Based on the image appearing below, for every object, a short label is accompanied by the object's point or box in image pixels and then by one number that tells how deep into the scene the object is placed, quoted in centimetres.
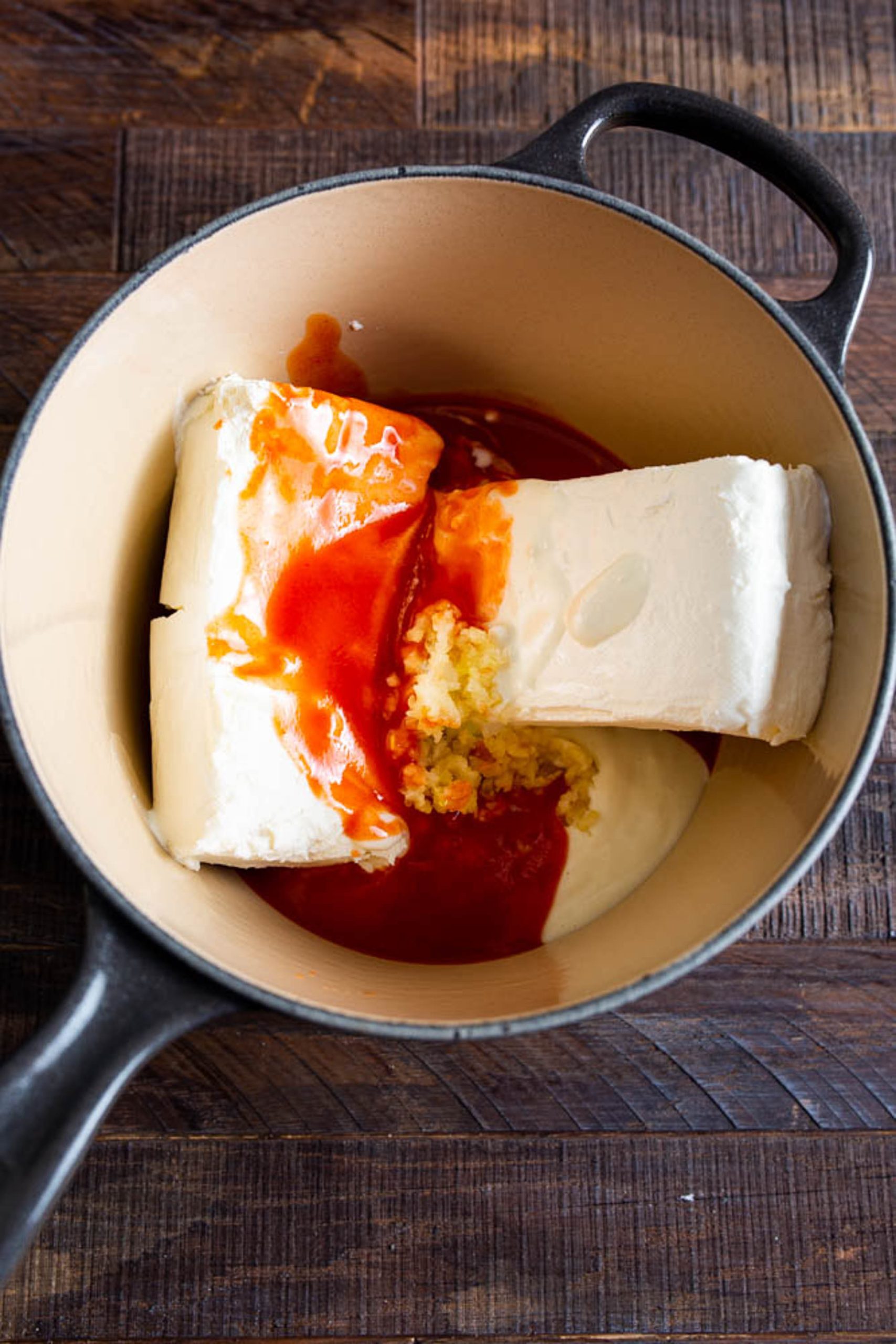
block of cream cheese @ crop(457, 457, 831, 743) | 54
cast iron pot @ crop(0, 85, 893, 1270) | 51
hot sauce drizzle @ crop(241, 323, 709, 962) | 56
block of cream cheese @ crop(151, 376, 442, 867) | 54
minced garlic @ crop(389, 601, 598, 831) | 56
